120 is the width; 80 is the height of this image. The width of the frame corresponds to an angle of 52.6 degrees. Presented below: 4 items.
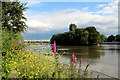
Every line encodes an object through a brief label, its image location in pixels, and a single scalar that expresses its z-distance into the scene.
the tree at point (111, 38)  101.09
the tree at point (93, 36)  54.84
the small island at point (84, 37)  54.00
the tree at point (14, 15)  23.08
